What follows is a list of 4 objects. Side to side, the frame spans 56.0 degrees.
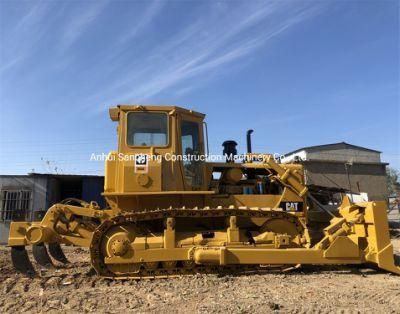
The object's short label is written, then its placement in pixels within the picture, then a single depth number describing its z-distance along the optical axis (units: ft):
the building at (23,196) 63.16
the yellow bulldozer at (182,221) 23.41
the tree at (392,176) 218.65
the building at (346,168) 91.50
